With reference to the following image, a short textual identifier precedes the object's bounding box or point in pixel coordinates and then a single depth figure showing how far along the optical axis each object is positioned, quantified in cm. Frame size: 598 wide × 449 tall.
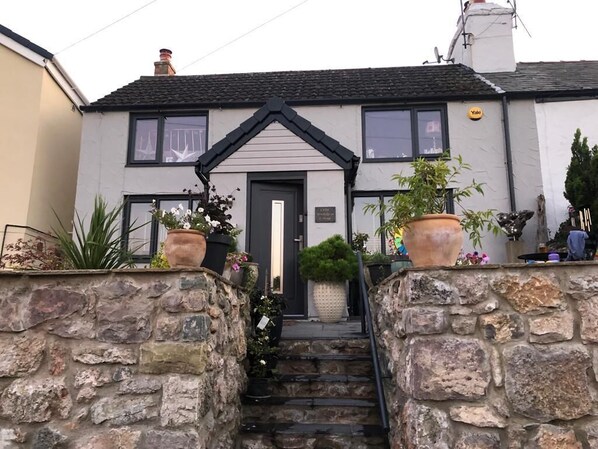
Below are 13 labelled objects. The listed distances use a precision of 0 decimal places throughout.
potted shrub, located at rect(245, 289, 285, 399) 454
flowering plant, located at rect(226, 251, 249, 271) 584
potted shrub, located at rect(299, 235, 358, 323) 725
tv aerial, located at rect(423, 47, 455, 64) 1319
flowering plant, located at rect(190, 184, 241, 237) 505
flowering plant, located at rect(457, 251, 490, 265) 507
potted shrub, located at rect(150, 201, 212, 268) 384
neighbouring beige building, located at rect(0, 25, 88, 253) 952
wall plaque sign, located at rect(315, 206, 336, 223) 814
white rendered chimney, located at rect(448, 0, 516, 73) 1200
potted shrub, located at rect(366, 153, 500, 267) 344
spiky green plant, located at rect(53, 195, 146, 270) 389
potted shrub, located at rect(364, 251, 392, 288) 634
